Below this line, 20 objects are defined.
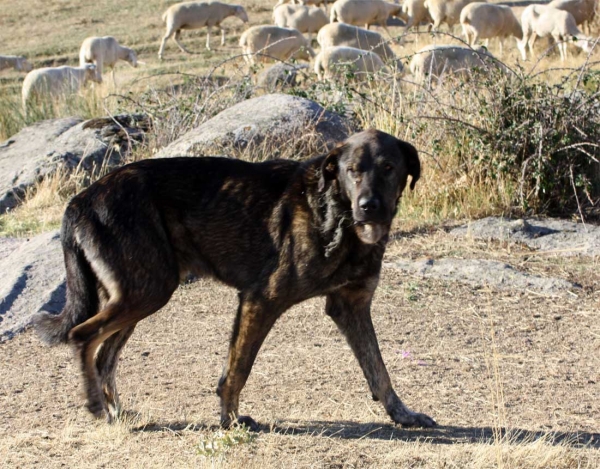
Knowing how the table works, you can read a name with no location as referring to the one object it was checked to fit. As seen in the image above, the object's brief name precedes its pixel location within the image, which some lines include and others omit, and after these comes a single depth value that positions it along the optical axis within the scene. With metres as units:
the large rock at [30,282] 6.78
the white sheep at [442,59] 16.41
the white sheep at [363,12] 31.41
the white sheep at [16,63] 26.88
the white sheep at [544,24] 25.44
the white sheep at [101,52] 25.72
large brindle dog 4.65
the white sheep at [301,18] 31.27
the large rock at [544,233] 8.04
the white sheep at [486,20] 27.78
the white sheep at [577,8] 28.05
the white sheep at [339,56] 17.23
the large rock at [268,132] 9.48
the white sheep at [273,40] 25.50
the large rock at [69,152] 10.67
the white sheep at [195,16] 31.42
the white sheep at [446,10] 30.72
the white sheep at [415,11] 32.16
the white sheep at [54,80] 16.48
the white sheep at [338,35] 25.05
